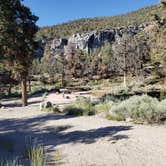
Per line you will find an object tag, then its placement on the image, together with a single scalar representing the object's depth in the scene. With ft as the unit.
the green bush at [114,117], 24.02
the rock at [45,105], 34.02
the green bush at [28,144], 16.44
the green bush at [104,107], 27.83
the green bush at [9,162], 14.08
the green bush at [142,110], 22.46
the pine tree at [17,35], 34.76
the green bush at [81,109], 27.87
